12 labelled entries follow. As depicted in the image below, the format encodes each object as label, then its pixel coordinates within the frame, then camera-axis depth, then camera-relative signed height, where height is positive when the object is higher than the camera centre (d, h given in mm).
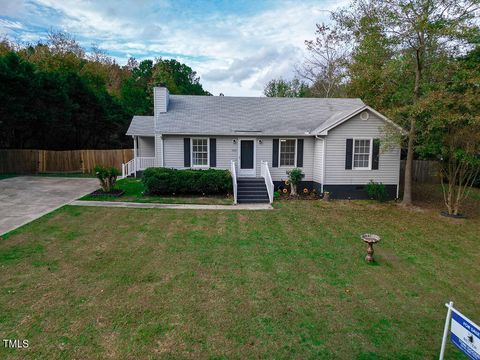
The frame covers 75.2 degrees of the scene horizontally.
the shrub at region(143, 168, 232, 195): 14359 -1169
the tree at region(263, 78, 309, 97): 42438 +9377
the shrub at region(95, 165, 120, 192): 14449 -1016
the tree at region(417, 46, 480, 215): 11016 +1225
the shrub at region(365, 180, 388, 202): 14711 -1658
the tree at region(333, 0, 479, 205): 11633 +4821
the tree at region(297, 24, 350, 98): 26741 +8055
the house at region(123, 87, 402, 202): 14680 +597
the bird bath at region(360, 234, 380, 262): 7719 -2223
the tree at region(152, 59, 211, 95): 41281 +12485
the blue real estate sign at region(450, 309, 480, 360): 3064 -1851
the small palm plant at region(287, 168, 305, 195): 15148 -1103
